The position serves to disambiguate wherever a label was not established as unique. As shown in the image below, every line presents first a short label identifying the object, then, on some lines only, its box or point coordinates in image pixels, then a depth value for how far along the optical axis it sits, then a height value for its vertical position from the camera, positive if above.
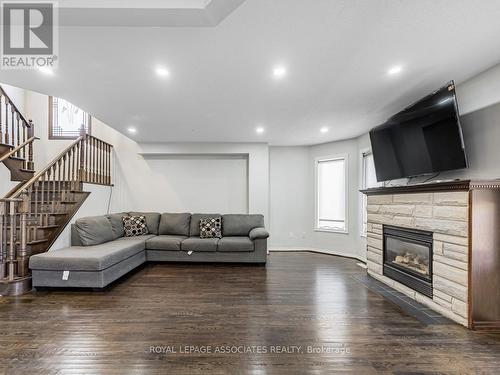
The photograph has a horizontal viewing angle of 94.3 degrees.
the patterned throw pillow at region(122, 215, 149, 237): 4.76 -0.73
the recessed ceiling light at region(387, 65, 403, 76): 2.35 +1.25
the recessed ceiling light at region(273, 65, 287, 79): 2.34 +1.24
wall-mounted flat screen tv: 2.49 +0.65
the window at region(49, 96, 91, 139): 5.58 +1.73
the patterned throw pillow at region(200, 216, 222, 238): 4.73 -0.77
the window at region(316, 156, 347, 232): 5.20 -0.09
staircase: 2.95 -0.12
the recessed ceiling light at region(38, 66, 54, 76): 2.38 +1.27
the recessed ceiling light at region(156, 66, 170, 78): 2.38 +1.25
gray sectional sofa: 3.00 -0.94
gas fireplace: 2.75 -0.90
